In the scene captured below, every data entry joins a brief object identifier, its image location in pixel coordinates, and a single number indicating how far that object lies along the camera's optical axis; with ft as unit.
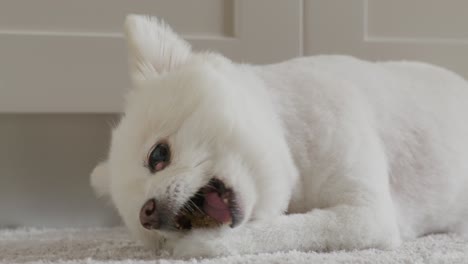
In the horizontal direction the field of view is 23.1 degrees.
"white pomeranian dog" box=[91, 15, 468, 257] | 2.59
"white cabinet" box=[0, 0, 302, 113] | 3.31
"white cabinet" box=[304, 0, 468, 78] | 3.41
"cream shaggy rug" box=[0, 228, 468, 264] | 2.52
